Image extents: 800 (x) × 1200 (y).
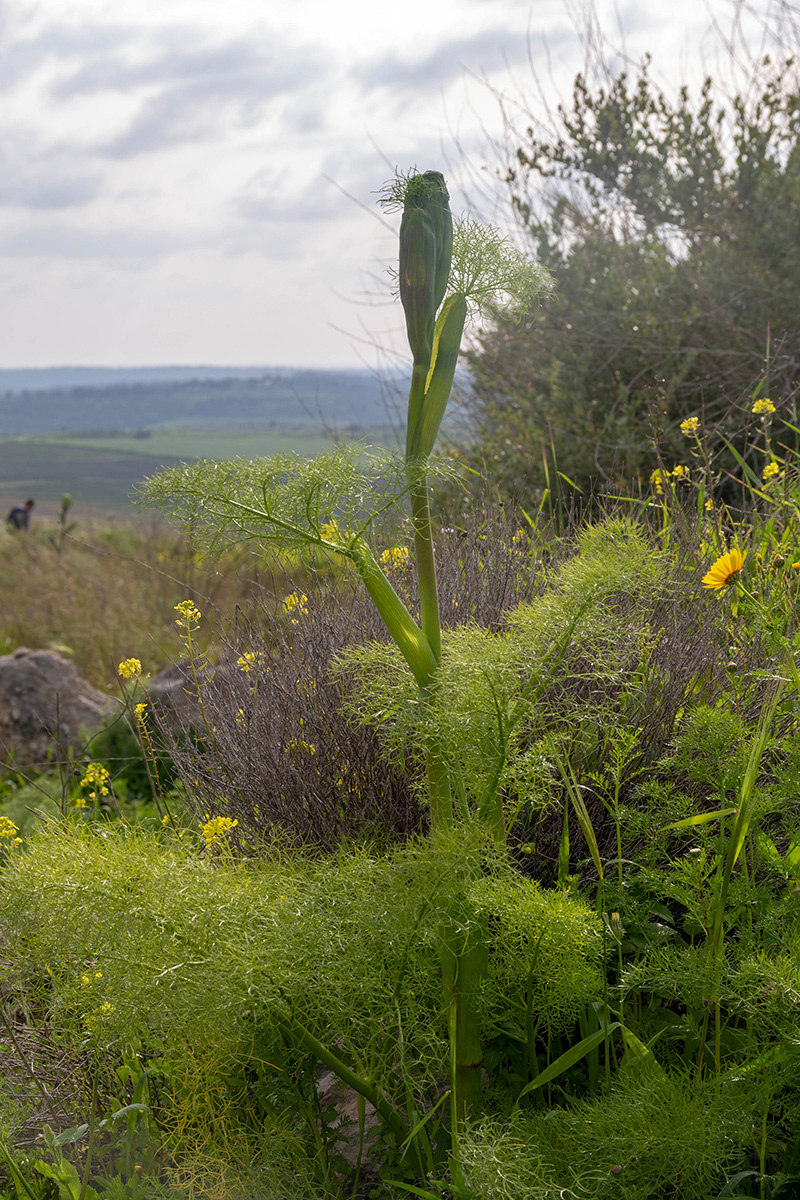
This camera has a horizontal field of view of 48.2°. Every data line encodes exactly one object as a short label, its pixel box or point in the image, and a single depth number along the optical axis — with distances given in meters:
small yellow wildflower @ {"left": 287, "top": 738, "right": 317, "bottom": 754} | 2.26
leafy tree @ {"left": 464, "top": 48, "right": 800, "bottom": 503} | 5.86
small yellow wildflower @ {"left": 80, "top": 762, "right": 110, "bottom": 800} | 2.55
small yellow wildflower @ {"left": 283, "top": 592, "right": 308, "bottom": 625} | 2.72
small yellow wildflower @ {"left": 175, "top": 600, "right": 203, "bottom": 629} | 2.53
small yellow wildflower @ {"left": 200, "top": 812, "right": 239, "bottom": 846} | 1.90
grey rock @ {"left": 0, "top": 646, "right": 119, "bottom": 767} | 5.91
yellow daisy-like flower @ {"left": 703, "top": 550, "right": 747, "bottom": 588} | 1.69
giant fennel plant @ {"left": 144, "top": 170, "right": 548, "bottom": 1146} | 1.46
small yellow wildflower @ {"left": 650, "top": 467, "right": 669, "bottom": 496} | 3.29
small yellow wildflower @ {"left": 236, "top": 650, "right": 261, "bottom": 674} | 2.60
